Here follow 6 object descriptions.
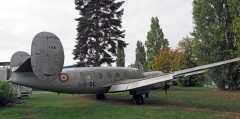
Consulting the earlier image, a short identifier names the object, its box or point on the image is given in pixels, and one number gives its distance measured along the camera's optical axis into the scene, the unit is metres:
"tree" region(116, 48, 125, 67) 87.88
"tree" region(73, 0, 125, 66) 38.47
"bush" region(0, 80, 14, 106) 23.06
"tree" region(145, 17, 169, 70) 69.63
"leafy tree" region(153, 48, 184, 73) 55.91
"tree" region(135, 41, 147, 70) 90.75
